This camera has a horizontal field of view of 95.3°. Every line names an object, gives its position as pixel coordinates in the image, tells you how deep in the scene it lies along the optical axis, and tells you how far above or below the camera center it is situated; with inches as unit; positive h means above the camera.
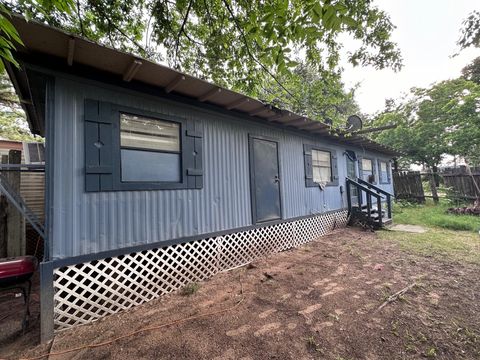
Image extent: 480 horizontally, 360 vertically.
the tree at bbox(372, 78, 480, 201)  404.2 +121.7
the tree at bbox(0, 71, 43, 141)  442.3 +169.3
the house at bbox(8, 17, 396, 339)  97.1 +12.6
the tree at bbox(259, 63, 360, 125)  178.9 +86.6
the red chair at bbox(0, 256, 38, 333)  88.4 -29.0
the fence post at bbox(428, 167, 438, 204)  436.1 -5.3
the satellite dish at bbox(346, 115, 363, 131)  326.6 +98.4
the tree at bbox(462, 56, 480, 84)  609.2 +319.7
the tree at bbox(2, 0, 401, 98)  100.3 +129.2
